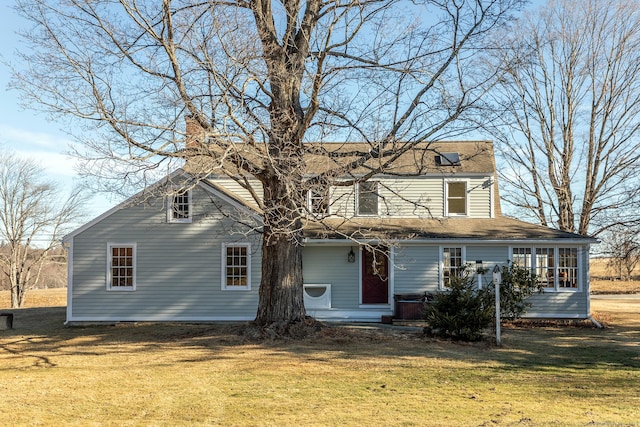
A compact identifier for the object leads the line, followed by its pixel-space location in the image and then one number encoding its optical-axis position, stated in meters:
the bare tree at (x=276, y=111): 12.60
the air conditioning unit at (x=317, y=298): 19.67
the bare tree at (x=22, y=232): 37.00
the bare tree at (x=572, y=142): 26.20
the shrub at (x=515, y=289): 17.67
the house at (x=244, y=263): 19.03
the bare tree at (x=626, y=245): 18.48
